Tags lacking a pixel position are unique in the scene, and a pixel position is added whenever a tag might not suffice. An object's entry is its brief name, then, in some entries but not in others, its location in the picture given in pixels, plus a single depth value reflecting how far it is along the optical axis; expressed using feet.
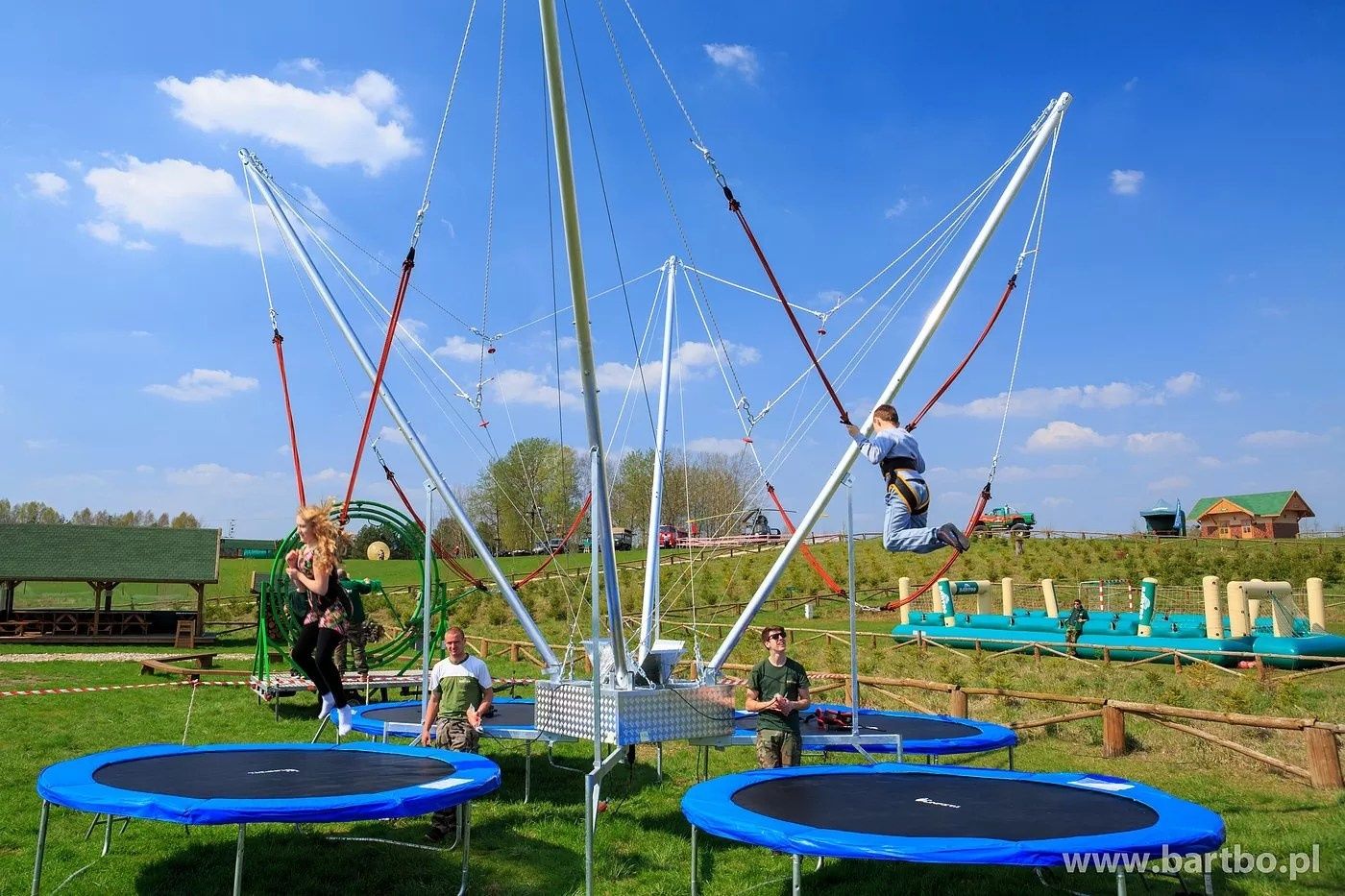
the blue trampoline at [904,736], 20.53
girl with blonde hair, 17.67
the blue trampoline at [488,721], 21.56
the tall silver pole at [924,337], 20.25
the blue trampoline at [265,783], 13.01
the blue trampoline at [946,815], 11.84
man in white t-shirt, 20.95
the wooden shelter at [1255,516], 151.84
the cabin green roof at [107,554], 68.28
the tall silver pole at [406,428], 21.59
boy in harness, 18.66
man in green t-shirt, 19.30
